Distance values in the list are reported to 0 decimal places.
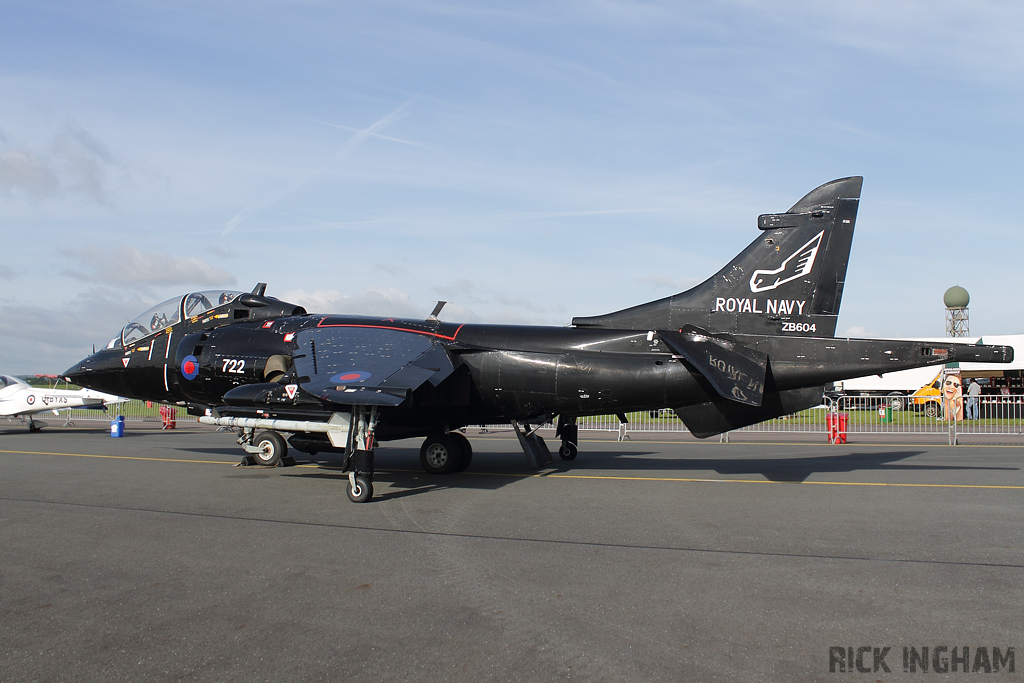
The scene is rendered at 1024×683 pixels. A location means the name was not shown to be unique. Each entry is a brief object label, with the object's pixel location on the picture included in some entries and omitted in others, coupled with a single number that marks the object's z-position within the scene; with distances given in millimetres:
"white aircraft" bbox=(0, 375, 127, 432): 25578
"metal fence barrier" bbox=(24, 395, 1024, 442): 25312
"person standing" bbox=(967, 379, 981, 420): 28181
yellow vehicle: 35422
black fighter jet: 10625
